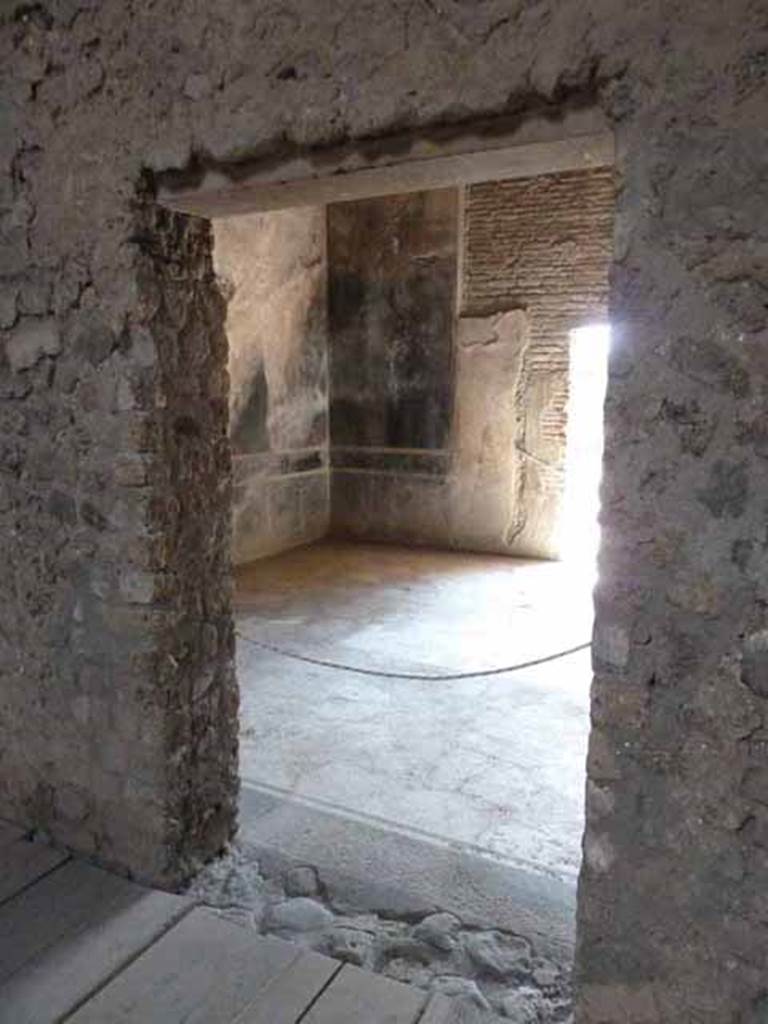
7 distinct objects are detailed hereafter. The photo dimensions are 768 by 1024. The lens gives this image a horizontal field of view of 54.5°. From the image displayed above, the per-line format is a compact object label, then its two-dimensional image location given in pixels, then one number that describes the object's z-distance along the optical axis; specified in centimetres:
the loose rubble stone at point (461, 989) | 163
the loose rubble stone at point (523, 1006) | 160
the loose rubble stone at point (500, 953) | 174
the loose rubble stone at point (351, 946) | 177
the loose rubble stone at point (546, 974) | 170
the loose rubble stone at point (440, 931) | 182
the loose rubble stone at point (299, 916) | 187
